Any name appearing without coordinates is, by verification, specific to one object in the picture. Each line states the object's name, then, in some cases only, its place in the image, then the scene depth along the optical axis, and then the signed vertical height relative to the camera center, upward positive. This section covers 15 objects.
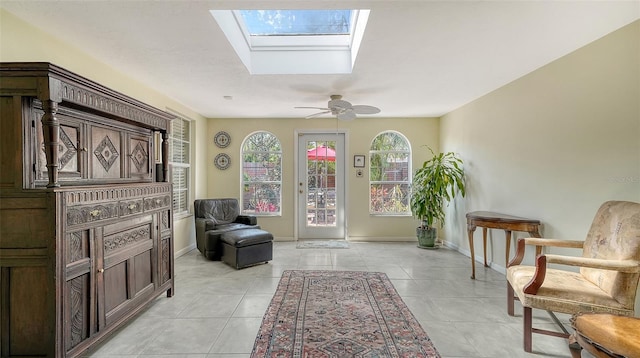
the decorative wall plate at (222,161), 5.28 +0.27
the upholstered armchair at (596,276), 1.71 -0.70
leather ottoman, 3.64 -0.98
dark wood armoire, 1.60 -0.27
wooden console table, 2.82 -0.52
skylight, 2.60 +1.39
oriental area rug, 1.93 -1.22
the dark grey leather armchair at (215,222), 4.02 -0.74
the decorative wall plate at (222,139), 5.28 +0.69
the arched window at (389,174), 5.37 +0.03
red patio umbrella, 5.39 +0.44
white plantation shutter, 4.31 +0.21
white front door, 5.38 -0.21
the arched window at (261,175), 5.39 +0.01
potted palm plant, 4.45 -0.24
